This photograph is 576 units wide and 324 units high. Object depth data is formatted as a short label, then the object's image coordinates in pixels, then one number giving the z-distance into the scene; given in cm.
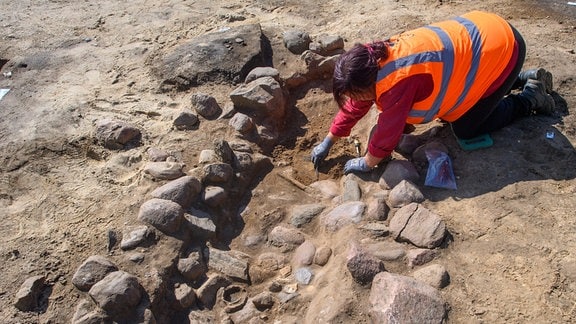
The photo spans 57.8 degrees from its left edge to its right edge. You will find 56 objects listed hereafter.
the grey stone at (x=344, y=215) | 302
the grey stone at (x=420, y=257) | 268
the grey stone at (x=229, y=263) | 295
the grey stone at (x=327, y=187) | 338
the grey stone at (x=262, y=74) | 419
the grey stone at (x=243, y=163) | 354
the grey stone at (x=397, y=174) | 319
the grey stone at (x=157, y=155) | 351
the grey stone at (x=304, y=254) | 295
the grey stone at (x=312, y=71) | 436
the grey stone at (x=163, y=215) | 301
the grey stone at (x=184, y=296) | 278
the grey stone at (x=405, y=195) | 304
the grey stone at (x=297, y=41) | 462
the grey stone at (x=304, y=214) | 320
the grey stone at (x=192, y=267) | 288
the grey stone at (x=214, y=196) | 327
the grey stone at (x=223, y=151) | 348
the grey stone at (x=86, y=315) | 255
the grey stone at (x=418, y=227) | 274
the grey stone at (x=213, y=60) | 433
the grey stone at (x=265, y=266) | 296
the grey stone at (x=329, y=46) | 452
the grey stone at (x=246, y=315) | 273
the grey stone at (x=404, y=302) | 237
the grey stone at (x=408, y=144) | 347
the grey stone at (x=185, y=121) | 383
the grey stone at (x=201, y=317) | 272
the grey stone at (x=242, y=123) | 381
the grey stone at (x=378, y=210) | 297
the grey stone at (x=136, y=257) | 285
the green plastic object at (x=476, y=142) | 331
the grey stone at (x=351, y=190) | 321
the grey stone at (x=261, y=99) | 391
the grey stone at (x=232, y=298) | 279
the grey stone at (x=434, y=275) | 254
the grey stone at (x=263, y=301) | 276
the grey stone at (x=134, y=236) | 291
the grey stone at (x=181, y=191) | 315
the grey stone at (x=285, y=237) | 310
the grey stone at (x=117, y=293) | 260
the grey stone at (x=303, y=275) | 284
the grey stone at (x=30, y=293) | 262
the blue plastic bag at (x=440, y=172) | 313
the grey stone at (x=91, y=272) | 270
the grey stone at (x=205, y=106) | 393
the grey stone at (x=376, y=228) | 287
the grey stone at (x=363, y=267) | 257
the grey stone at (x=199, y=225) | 310
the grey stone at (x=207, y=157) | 347
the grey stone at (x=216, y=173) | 334
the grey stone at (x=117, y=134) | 368
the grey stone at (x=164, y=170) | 331
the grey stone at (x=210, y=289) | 284
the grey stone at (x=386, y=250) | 272
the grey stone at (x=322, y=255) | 290
